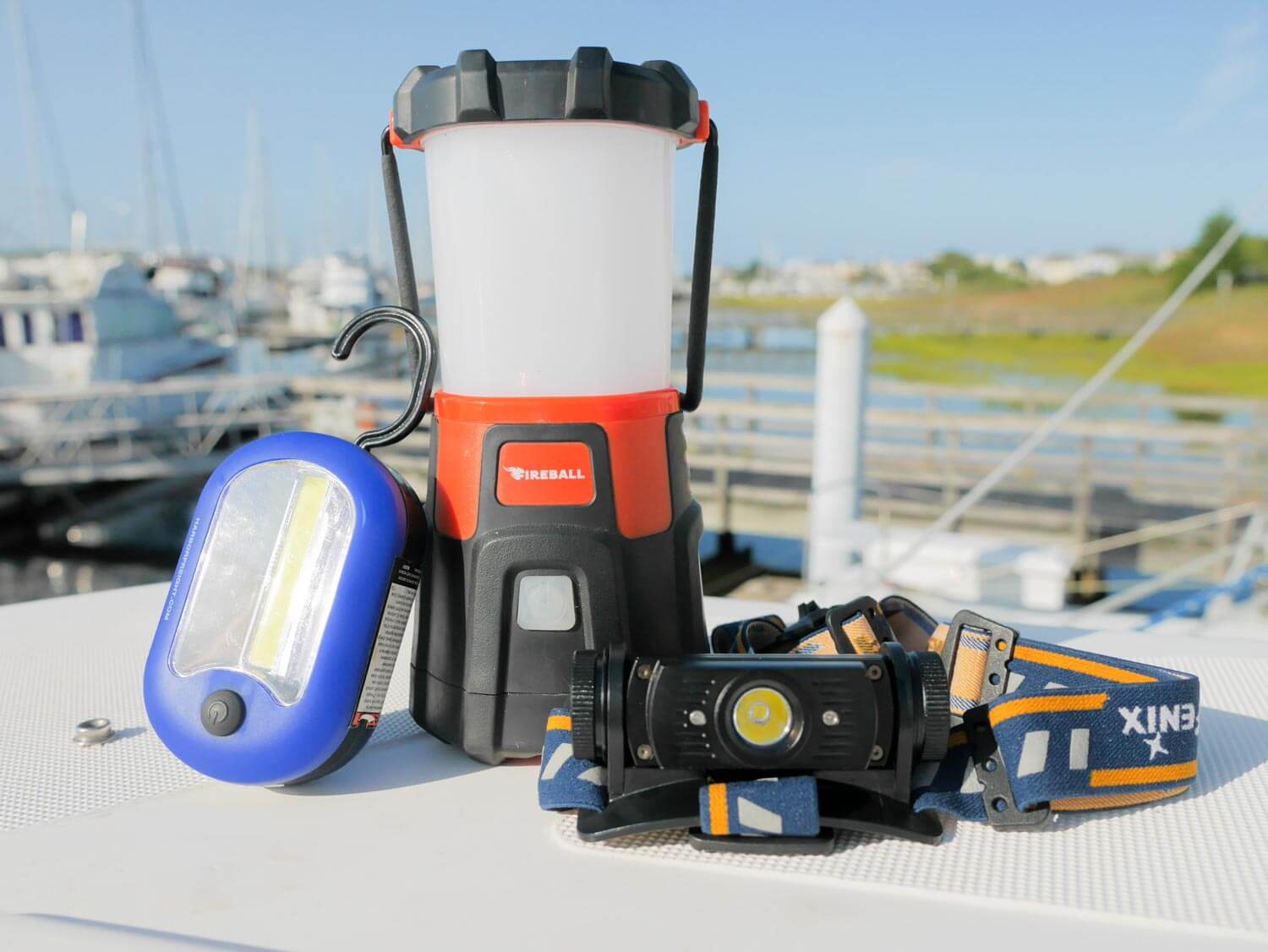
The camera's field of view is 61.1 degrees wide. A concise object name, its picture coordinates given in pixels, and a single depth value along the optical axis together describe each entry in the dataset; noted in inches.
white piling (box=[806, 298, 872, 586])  132.0
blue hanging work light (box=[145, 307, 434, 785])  10.2
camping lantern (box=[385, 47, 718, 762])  10.7
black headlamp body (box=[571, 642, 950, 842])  9.4
